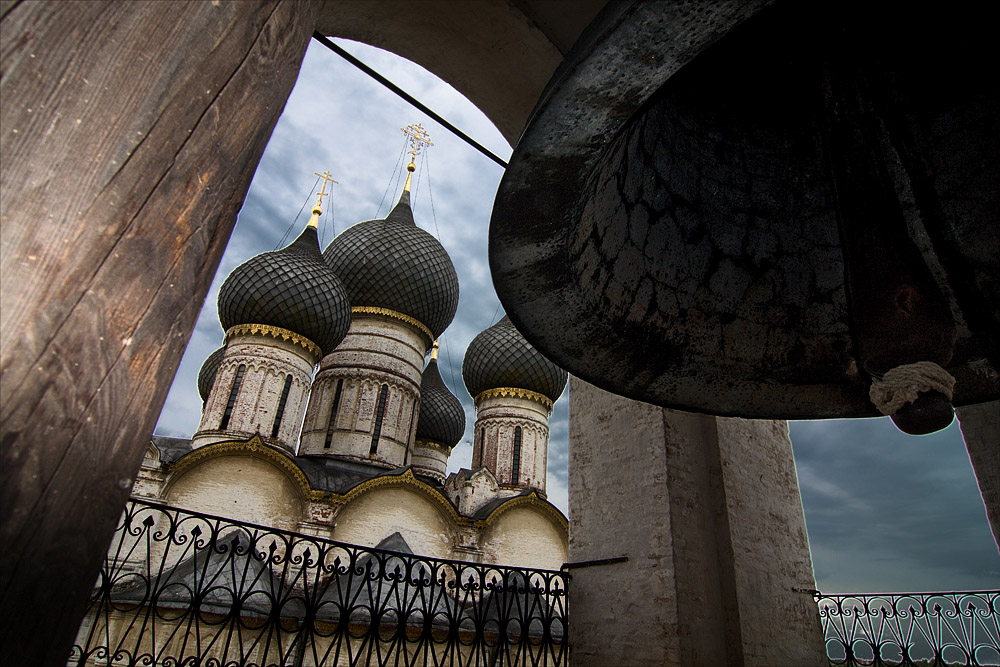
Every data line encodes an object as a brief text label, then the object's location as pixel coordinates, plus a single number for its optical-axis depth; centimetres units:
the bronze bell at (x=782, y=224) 143
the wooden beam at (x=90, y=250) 55
